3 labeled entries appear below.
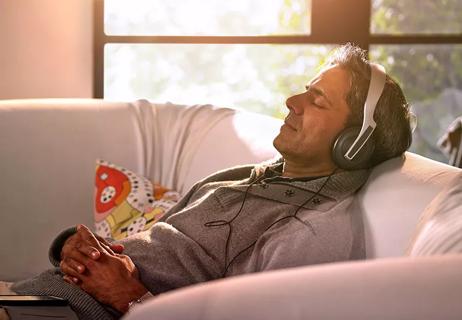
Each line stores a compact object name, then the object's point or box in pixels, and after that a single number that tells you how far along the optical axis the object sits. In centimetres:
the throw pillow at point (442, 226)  164
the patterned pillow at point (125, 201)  253
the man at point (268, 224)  205
